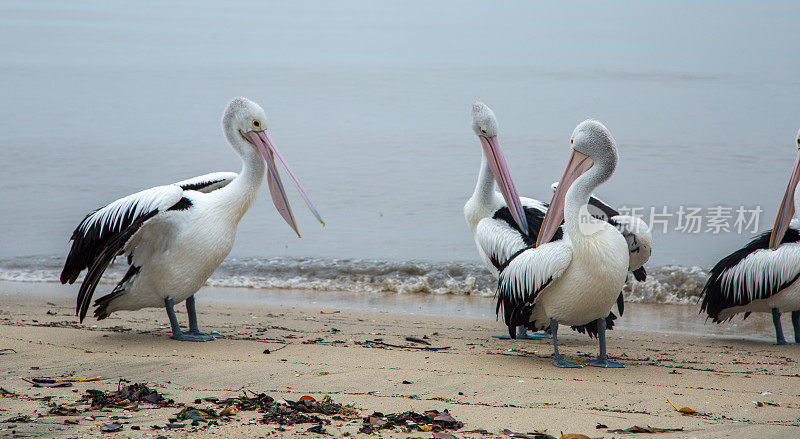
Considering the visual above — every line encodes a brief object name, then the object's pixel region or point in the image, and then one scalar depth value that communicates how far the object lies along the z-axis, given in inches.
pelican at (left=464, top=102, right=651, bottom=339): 414.9
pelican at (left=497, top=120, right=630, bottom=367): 362.3
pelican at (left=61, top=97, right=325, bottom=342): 396.8
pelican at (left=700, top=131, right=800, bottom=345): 450.0
